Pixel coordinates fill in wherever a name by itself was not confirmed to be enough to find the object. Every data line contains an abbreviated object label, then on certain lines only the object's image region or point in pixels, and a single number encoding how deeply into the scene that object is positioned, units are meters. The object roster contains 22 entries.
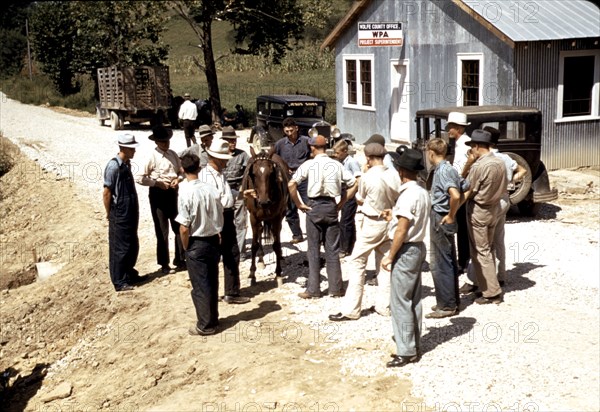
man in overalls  10.29
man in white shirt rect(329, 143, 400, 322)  8.37
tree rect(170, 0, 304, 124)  28.70
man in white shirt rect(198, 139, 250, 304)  8.98
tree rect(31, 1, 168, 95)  28.97
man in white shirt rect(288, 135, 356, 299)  9.16
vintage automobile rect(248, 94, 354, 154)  20.75
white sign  20.73
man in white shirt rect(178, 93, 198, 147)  22.38
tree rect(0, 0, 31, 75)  62.53
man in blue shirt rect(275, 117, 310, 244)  11.46
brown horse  9.74
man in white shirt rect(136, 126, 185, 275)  10.39
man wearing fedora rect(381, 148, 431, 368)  7.17
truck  29.28
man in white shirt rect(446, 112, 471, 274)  9.70
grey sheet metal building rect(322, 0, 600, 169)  17.58
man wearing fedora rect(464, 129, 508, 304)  8.81
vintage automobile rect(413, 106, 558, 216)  13.27
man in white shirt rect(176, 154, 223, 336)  8.25
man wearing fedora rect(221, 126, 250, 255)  10.61
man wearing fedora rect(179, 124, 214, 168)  10.43
